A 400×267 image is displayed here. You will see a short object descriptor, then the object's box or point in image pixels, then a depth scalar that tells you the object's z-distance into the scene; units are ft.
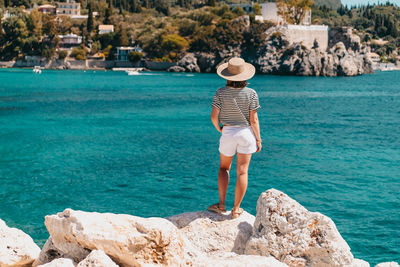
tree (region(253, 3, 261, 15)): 384.47
